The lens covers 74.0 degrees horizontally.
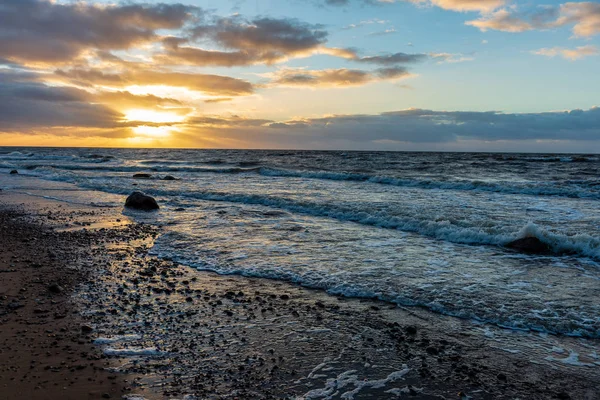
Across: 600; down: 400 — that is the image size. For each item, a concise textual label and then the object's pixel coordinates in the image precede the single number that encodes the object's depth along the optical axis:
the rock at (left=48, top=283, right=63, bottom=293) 7.21
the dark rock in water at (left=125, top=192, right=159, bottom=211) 17.83
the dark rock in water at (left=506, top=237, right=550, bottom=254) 11.07
